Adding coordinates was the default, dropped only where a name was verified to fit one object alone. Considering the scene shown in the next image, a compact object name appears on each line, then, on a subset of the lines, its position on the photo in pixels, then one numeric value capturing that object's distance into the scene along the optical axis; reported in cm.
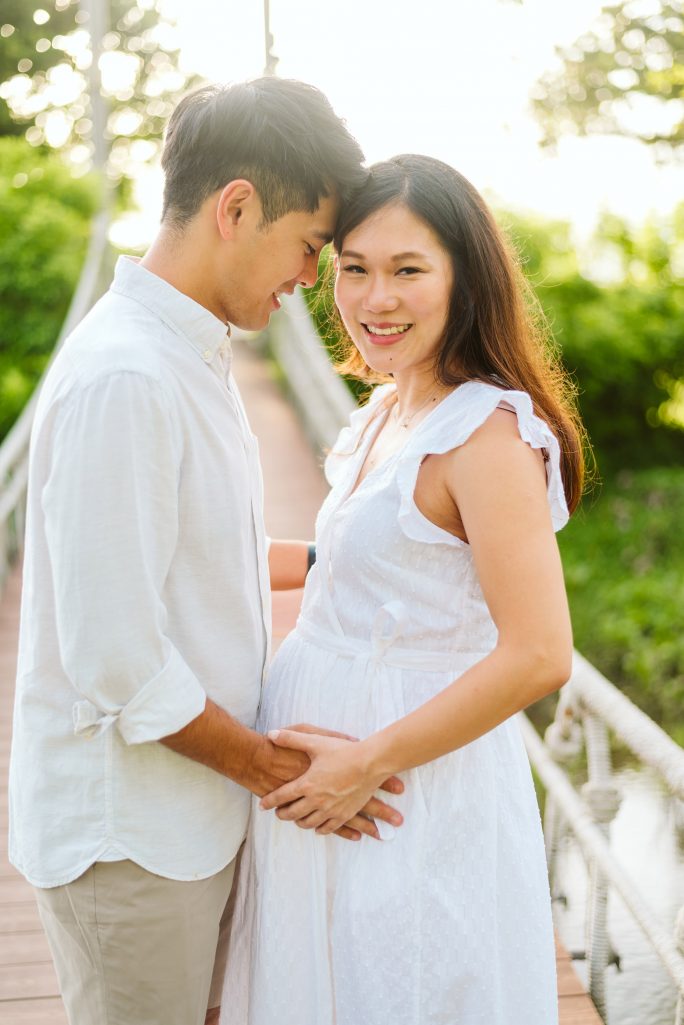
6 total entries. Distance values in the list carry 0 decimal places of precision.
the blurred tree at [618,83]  1358
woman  176
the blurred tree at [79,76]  2402
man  166
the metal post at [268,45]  1006
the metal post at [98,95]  1477
